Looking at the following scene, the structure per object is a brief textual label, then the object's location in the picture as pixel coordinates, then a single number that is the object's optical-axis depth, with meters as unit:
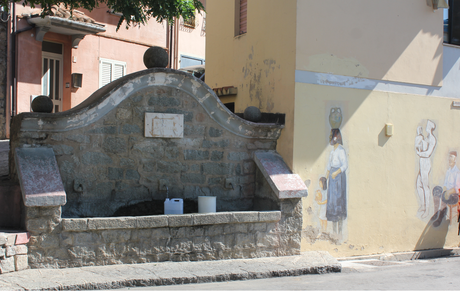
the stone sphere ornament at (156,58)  6.60
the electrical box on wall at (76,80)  13.46
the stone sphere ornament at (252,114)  7.39
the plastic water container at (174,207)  6.33
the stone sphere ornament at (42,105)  6.11
